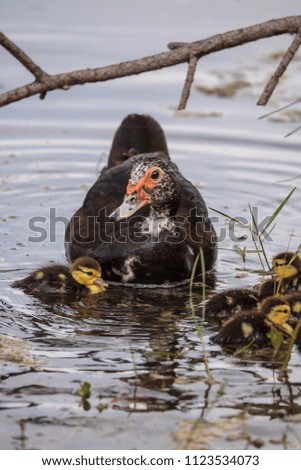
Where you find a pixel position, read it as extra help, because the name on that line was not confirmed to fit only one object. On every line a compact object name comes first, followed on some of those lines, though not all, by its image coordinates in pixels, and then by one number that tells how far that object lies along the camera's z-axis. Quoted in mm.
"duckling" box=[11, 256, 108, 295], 14344
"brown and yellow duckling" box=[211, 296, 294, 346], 12430
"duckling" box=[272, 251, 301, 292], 14062
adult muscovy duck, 15023
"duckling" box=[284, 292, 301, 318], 13023
